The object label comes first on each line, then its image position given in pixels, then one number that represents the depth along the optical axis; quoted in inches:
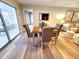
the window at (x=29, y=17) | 205.5
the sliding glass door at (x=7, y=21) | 84.2
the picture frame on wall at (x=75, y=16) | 179.0
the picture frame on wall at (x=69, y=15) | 175.6
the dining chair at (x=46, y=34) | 67.9
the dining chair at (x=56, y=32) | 86.8
